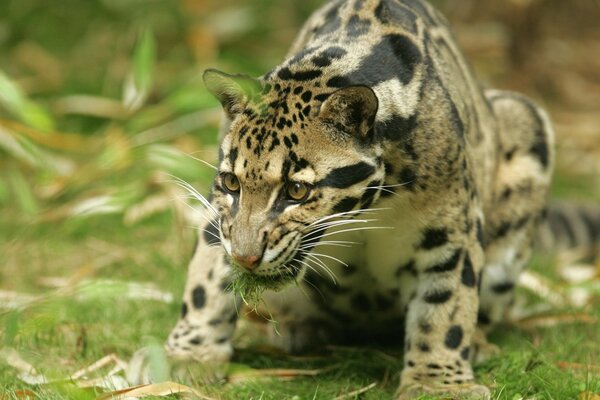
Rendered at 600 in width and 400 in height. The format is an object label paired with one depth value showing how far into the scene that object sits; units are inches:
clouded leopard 379.2
